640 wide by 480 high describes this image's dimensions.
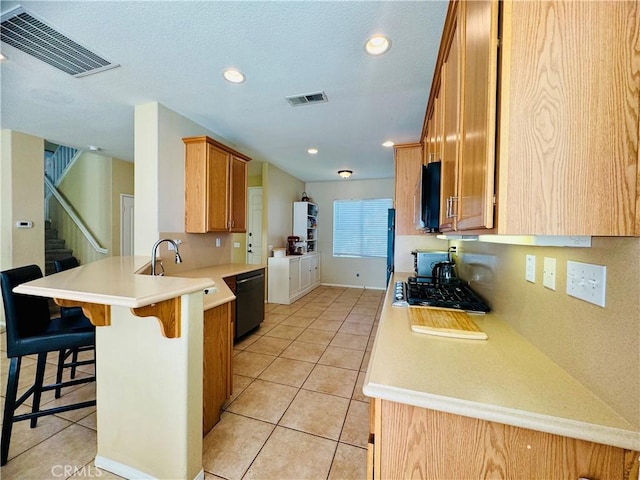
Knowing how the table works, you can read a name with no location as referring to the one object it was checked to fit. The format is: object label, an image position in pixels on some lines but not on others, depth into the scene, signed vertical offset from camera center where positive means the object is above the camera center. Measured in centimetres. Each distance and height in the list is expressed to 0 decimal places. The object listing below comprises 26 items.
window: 616 +19
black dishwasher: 305 -85
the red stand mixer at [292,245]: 548 -24
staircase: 446 -34
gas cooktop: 154 -41
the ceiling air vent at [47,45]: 159 +129
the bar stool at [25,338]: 141 -61
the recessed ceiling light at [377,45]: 171 +131
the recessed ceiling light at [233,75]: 208 +130
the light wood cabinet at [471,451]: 64 -58
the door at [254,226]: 553 +16
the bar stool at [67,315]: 194 -67
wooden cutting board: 116 -44
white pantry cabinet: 481 -86
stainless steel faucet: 187 -19
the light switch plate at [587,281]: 71 -13
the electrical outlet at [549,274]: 93 -13
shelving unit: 595 +32
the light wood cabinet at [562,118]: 61 +29
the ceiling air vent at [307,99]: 244 +132
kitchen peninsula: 124 -74
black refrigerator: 427 +4
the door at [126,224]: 483 +14
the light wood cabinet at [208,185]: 288 +55
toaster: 261 -24
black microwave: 146 +24
